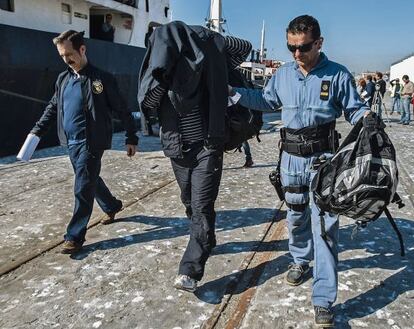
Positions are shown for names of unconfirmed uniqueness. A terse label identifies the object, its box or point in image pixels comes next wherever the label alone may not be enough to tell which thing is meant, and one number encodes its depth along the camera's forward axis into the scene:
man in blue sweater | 3.83
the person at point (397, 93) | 19.36
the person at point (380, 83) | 15.23
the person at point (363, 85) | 15.36
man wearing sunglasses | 2.81
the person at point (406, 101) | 15.31
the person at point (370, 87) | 14.89
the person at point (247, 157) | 7.64
